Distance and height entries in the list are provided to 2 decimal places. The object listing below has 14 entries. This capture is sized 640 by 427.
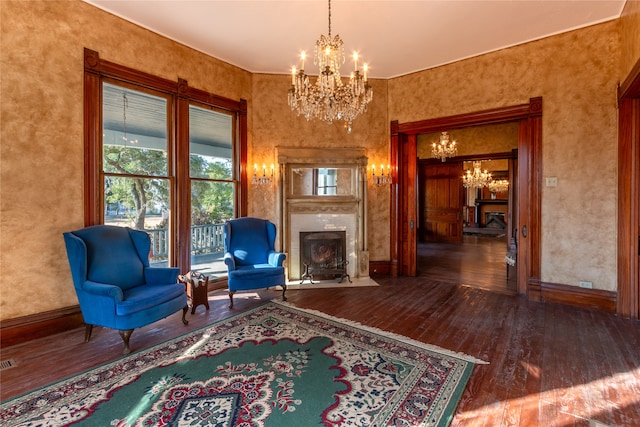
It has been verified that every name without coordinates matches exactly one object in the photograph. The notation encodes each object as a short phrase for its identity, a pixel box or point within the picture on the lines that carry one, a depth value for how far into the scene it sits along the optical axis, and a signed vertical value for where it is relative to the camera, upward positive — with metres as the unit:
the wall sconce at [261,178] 5.20 +0.56
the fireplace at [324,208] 5.16 +0.02
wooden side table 3.68 -0.99
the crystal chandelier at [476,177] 11.90 +1.31
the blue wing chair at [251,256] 3.97 -0.68
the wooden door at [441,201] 9.79 +0.26
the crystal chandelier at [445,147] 7.92 +1.68
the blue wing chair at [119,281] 2.75 -0.74
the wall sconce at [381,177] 5.48 +0.60
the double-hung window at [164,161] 3.59 +0.68
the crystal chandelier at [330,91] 2.99 +1.25
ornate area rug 1.88 -1.30
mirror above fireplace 5.27 +0.51
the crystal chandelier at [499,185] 13.84 +1.13
